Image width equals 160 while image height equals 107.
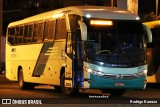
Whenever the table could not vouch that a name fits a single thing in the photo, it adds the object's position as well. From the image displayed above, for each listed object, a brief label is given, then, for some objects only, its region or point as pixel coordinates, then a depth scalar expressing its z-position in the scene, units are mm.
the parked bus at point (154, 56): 25094
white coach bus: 18453
